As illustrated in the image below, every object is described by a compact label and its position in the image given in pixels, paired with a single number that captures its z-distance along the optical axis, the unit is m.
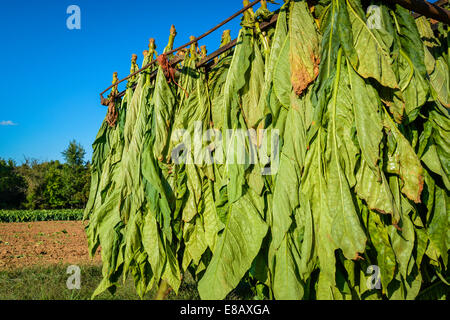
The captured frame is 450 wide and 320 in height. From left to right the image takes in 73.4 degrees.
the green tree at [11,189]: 38.44
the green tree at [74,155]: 39.09
